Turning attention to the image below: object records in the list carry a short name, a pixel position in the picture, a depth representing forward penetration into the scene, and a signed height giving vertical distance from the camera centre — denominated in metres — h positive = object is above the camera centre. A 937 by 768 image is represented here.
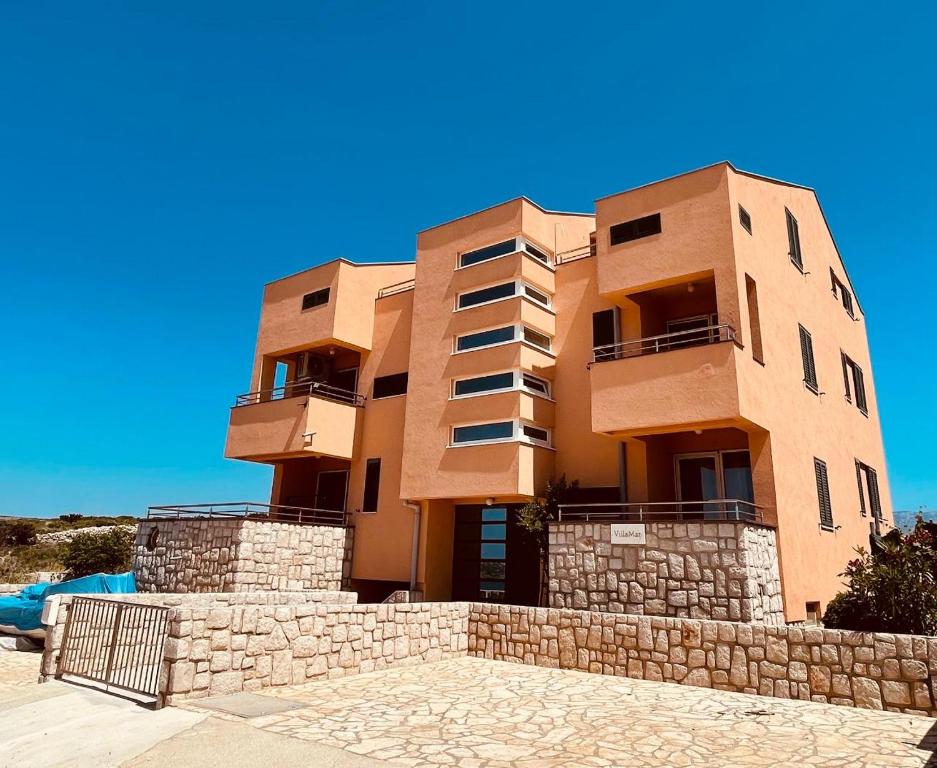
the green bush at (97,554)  23.62 -0.60
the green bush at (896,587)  10.38 -0.41
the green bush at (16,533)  41.20 +0.18
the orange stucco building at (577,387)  14.29 +4.37
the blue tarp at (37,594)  14.17 -1.37
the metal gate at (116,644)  8.46 -1.44
